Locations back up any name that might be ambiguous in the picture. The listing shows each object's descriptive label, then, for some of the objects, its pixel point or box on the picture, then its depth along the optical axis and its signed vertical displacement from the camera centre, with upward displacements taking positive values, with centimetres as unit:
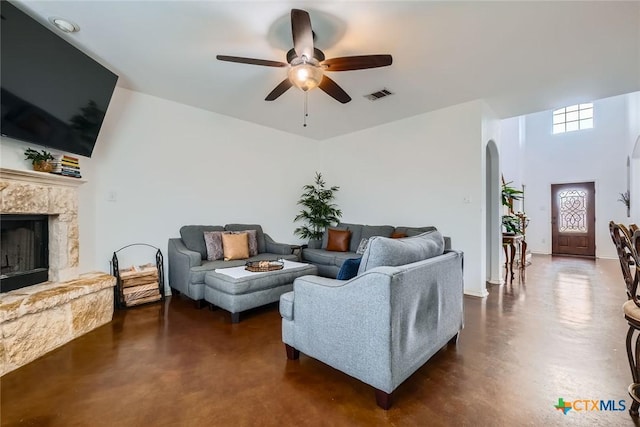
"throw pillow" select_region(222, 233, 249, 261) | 375 -44
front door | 723 -16
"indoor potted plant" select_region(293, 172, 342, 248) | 542 +4
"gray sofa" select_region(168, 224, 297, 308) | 317 -58
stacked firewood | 319 -83
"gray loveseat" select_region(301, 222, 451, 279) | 421 -60
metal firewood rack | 319 -87
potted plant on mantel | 252 +52
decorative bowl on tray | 307 -59
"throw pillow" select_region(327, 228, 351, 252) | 470 -46
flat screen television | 208 +111
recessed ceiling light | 221 +155
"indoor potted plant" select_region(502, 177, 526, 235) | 477 -10
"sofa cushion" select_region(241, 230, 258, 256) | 412 -41
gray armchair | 149 -62
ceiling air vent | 349 +154
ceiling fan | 204 +122
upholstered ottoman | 278 -77
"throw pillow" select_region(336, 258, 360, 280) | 188 -38
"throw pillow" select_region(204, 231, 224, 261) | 372 -41
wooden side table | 457 -51
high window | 731 +256
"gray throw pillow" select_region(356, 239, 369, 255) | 426 -51
